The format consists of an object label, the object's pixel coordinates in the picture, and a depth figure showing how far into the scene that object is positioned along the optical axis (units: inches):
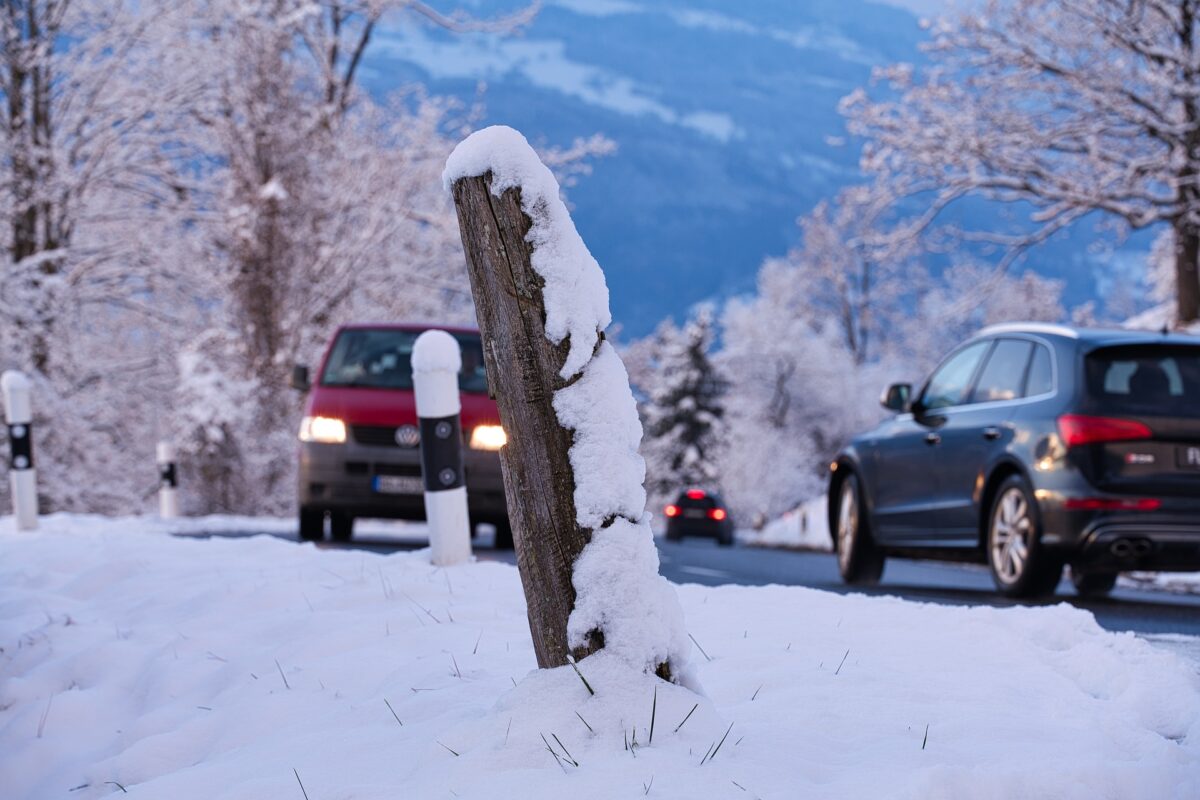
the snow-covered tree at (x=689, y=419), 2807.6
